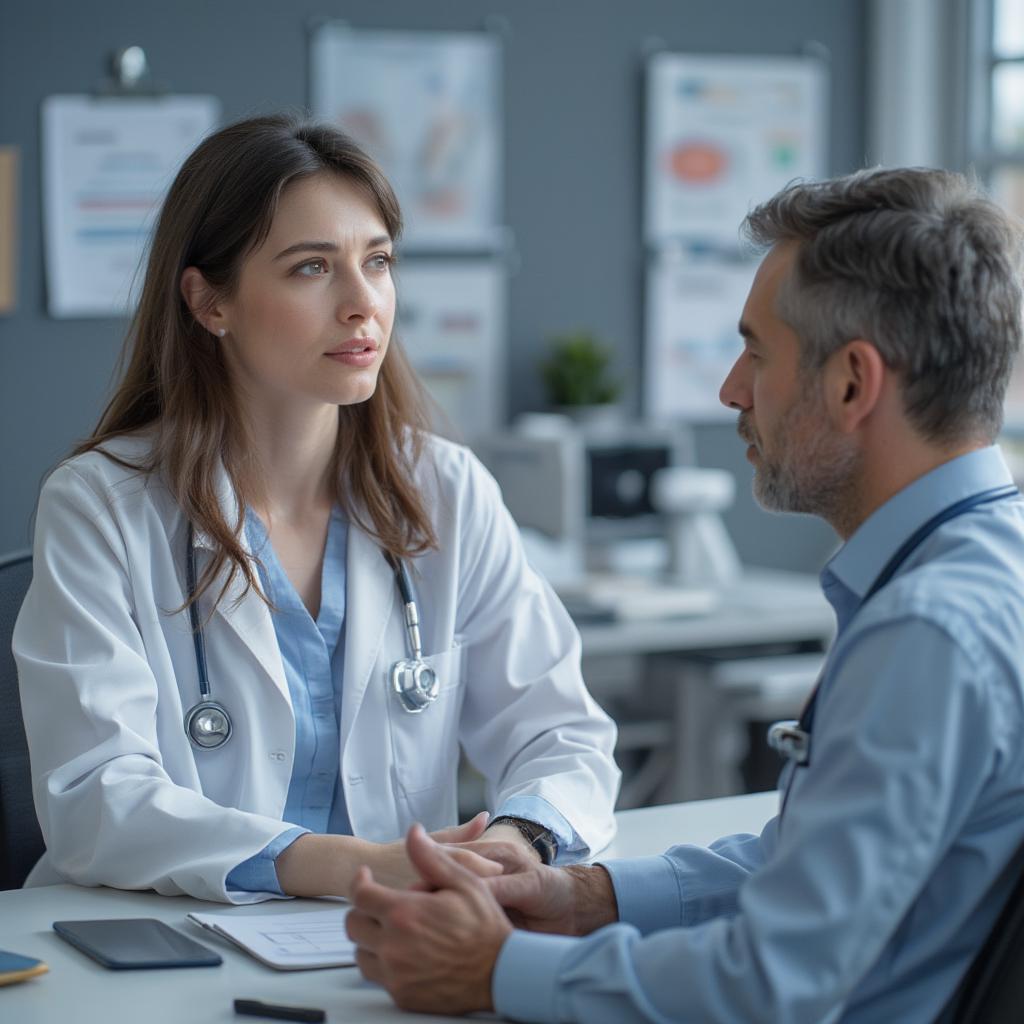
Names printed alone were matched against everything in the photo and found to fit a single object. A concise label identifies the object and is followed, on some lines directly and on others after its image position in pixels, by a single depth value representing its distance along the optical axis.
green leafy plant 5.15
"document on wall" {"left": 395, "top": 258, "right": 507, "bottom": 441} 5.16
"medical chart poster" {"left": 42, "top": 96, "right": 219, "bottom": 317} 4.63
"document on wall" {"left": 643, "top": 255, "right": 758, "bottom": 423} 5.51
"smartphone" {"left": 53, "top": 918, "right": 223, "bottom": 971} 2.38
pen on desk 2.27
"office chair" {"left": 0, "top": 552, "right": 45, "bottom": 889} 2.85
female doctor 2.69
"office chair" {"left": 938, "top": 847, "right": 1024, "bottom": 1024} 2.19
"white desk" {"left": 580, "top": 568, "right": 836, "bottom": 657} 4.23
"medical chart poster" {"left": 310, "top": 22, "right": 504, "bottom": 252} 4.95
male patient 2.16
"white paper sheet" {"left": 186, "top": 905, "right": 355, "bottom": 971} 2.39
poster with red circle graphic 5.43
